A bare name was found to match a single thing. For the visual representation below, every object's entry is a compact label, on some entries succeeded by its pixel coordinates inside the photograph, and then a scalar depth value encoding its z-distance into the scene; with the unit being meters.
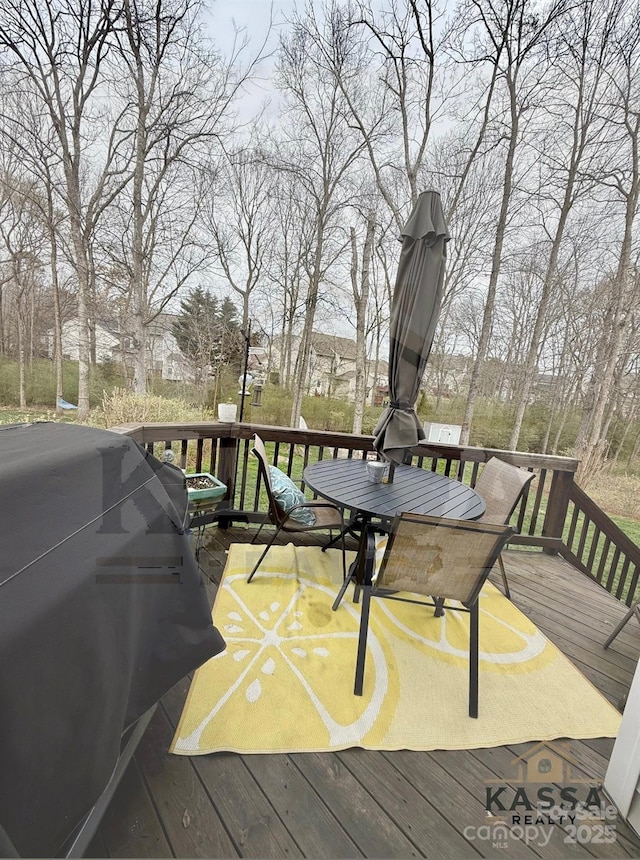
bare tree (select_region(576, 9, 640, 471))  6.64
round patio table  2.10
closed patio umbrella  2.34
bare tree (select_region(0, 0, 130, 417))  6.12
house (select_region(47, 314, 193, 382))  10.34
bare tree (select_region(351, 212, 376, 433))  9.81
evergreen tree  11.99
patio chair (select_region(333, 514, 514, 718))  1.56
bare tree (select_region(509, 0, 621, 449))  6.07
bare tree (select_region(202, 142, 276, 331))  9.68
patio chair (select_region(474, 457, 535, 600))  2.48
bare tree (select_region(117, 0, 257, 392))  6.71
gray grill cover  0.66
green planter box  2.68
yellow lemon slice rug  1.49
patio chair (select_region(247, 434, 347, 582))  2.42
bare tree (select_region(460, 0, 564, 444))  5.98
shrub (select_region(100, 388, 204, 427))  4.95
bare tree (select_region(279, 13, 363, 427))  8.02
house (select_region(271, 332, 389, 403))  13.23
